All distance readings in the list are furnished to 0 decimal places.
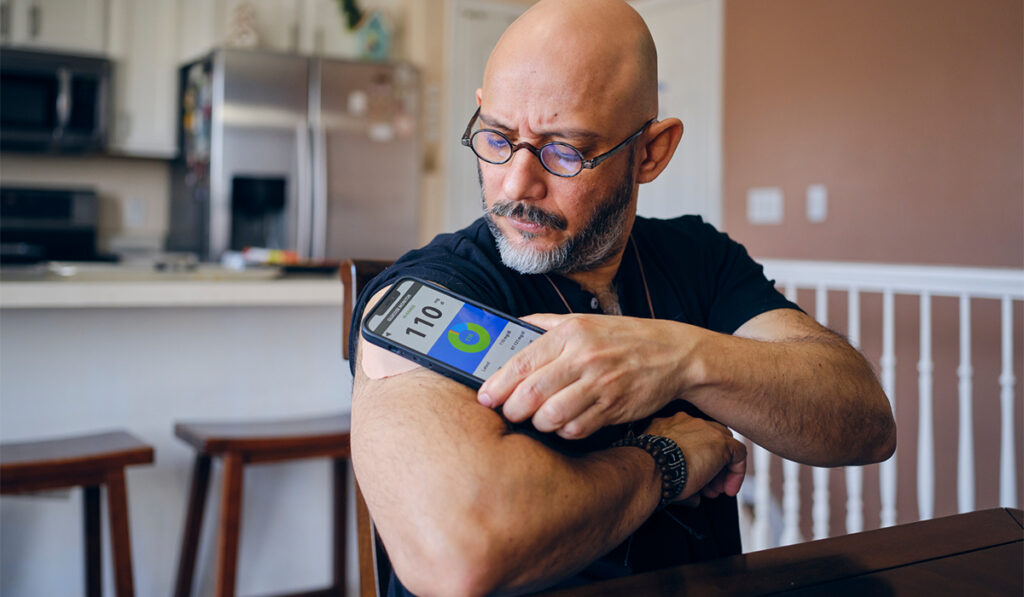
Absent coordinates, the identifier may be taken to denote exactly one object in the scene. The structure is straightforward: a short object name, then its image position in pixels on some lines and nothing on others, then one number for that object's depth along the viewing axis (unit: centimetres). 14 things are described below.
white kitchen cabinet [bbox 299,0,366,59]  407
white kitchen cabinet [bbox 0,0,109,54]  361
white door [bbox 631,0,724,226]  366
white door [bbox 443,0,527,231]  418
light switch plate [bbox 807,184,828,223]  314
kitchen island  190
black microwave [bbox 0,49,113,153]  356
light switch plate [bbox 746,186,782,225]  333
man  69
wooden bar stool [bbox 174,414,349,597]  177
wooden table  68
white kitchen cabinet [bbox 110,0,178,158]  388
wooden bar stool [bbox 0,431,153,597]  153
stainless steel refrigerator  363
